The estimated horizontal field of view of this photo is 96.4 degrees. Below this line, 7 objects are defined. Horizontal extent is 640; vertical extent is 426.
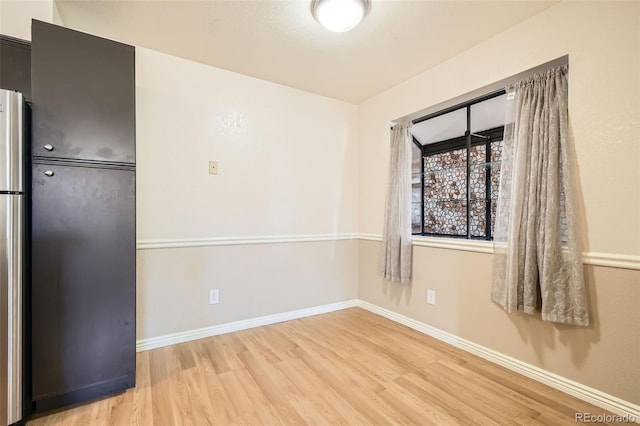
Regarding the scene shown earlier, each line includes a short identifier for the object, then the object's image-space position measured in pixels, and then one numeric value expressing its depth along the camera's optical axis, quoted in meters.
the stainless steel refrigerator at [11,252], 1.40
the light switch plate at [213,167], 2.64
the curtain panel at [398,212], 2.83
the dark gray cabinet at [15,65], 1.67
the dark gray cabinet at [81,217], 1.57
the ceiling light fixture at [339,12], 1.77
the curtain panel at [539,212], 1.74
